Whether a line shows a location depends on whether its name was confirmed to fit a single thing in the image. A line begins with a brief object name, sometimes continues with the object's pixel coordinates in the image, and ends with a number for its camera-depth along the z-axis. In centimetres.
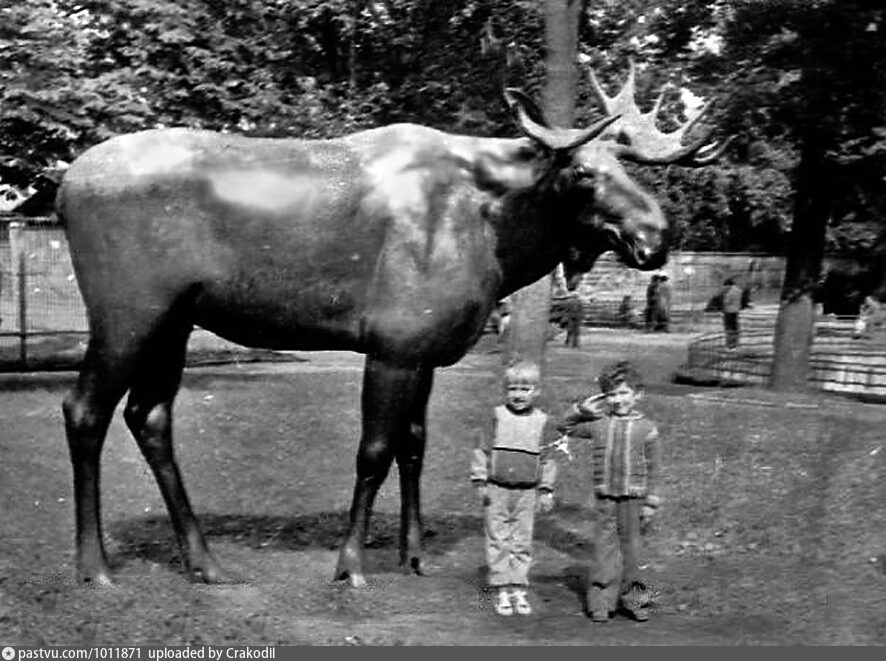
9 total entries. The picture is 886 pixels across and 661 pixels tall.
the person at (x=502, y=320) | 2538
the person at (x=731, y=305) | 3152
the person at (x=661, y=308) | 4019
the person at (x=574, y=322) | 3209
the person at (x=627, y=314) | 4328
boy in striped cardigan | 766
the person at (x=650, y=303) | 4022
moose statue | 766
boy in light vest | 754
